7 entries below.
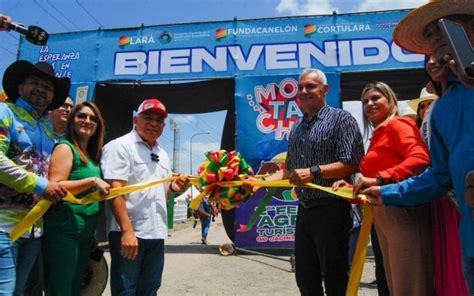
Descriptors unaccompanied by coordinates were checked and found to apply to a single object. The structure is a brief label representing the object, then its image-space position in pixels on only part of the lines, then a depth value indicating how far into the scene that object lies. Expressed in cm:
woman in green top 262
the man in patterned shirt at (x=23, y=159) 237
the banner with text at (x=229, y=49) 786
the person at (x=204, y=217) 1203
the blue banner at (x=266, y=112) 789
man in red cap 276
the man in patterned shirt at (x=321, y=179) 275
